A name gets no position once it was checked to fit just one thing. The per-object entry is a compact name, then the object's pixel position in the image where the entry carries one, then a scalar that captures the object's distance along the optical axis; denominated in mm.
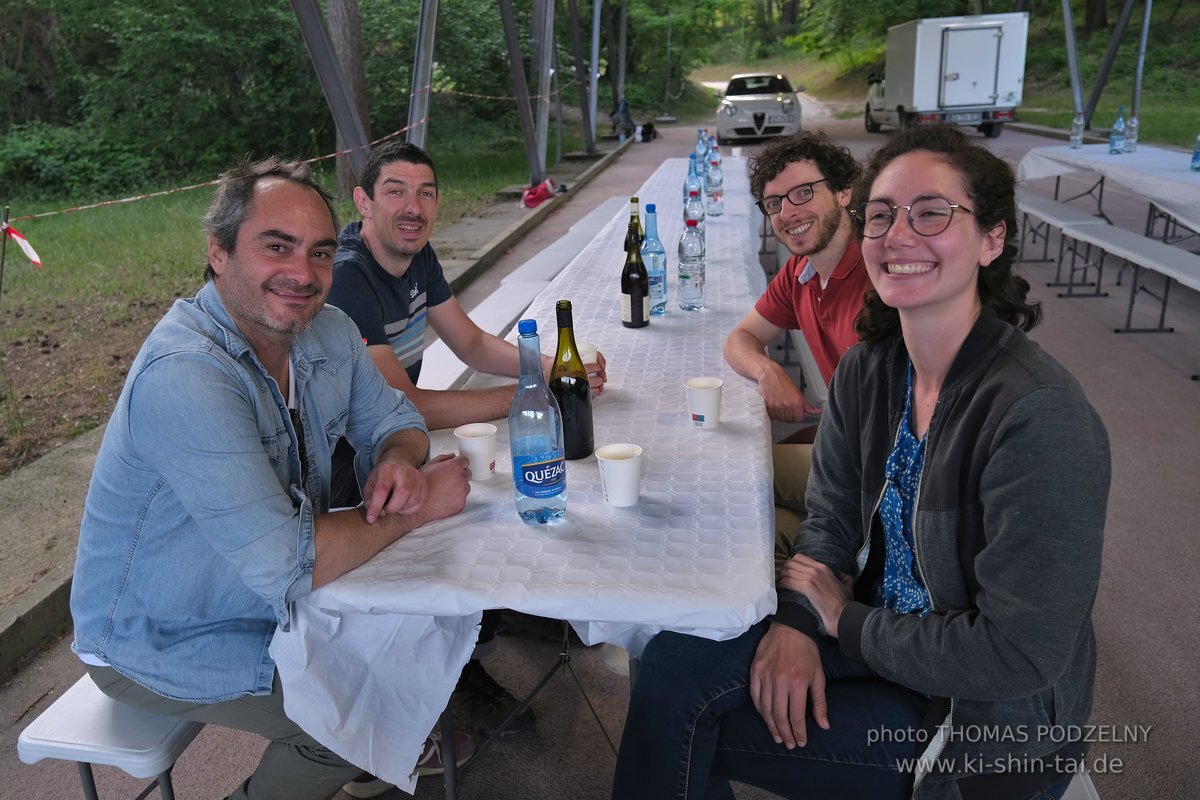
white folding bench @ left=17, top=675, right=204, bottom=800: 1547
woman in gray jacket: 1256
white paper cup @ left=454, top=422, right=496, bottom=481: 1778
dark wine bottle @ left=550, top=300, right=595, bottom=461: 1907
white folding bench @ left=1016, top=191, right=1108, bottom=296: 6113
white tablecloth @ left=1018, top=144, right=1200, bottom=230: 5331
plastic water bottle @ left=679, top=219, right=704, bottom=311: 3156
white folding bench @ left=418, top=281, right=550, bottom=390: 3080
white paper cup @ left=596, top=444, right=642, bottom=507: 1619
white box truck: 14930
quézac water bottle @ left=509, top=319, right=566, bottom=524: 1561
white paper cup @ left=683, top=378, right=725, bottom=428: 2018
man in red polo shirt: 2479
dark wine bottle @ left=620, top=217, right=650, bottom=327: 2955
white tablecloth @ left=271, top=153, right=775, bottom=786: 1366
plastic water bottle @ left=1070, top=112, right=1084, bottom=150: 7652
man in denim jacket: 1390
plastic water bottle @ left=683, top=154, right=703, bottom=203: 4695
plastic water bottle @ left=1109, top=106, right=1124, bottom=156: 6906
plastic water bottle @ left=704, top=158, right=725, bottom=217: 5529
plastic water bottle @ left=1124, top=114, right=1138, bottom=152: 7144
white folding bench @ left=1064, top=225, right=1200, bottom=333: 4496
